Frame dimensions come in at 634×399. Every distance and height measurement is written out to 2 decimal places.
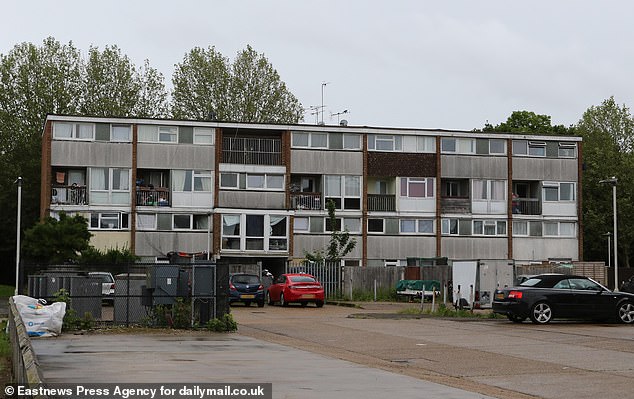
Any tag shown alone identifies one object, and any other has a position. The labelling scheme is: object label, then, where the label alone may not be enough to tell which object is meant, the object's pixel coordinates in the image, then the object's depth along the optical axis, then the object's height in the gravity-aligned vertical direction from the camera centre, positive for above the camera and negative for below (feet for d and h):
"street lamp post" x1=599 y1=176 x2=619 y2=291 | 150.00 +4.16
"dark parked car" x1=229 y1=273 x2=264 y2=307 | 125.39 -4.22
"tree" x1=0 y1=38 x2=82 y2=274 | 212.23 +34.68
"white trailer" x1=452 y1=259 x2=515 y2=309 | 103.81 -2.34
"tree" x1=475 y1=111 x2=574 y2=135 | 247.29 +35.59
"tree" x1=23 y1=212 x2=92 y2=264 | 149.89 +2.58
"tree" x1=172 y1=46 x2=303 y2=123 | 222.28 +38.91
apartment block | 173.17 +13.12
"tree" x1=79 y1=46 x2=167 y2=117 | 215.72 +38.30
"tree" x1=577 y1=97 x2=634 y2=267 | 230.89 +21.54
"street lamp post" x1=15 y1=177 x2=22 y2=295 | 140.97 +7.77
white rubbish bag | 67.05 -4.22
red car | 124.47 -4.27
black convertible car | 84.69 -3.63
